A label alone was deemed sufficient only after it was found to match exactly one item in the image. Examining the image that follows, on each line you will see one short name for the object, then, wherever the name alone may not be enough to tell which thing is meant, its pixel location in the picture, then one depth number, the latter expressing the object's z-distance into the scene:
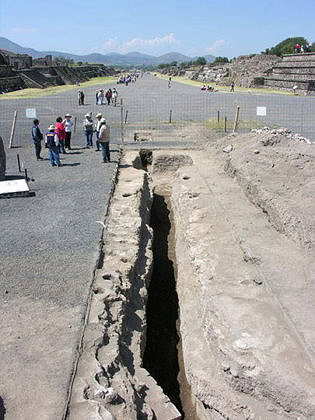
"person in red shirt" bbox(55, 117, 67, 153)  17.45
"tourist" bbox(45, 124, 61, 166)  15.52
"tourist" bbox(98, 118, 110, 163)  15.81
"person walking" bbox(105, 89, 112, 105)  35.78
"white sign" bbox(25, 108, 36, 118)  20.22
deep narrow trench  7.98
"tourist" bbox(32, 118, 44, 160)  16.75
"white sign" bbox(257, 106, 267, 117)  22.14
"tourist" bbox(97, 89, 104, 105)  36.27
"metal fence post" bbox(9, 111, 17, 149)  19.38
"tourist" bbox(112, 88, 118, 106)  35.08
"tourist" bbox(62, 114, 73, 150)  19.00
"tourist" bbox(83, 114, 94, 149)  18.72
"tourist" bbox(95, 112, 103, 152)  16.31
